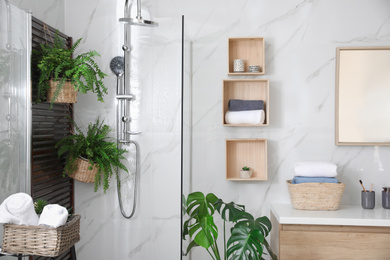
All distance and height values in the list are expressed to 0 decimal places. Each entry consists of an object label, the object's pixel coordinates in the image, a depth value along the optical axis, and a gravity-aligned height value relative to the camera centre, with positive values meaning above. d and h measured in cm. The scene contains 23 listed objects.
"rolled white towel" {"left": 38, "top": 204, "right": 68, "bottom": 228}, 193 -40
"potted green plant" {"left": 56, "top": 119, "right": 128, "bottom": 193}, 277 -18
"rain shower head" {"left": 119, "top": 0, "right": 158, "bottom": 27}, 251 +65
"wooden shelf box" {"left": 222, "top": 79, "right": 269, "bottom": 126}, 314 +29
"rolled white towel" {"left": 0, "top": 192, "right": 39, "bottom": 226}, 186 -36
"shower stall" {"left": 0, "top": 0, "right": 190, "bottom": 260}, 225 -6
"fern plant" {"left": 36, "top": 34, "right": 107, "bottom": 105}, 250 +35
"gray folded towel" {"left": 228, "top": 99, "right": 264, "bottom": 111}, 304 +17
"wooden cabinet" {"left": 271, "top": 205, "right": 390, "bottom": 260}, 266 -68
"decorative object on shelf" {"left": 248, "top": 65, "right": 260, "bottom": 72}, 303 +43
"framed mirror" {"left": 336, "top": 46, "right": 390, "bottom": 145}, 304 +24
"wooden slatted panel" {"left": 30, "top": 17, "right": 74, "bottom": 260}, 258 -12
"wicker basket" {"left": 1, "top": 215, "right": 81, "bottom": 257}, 190 -50
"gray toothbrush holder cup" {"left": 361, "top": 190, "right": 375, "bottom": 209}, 289 -47
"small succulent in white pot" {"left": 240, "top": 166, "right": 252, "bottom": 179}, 305 -31
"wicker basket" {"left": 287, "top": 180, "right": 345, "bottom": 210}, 282 -43
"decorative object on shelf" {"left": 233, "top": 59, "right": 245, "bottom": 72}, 303 +45
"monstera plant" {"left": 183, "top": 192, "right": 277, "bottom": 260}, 251 -61
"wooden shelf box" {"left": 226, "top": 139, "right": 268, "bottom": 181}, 315 -21
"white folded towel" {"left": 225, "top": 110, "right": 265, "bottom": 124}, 300 +8
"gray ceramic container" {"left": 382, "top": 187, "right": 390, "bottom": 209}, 289 -46
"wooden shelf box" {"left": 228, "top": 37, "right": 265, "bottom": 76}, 313 +57
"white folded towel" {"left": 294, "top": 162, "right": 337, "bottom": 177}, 286 -27
